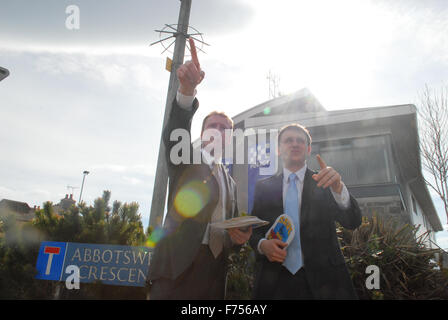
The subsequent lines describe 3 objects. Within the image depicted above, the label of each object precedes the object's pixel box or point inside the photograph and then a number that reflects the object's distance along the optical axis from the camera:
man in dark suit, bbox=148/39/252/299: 1.64
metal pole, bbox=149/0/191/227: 5.00
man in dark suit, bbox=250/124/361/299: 1.78
